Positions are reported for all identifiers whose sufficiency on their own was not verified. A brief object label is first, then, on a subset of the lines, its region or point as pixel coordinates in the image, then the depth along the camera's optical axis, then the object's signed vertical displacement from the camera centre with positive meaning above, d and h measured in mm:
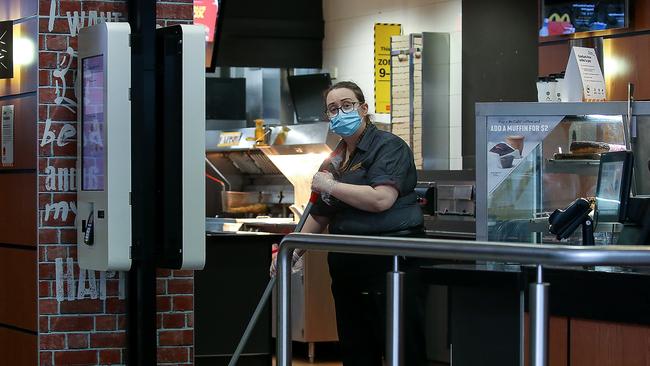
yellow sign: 10258 +1028
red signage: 8750 +1268
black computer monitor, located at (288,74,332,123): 11617 +883
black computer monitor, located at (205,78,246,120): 12680 +899
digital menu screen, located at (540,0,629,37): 7398 +1073
